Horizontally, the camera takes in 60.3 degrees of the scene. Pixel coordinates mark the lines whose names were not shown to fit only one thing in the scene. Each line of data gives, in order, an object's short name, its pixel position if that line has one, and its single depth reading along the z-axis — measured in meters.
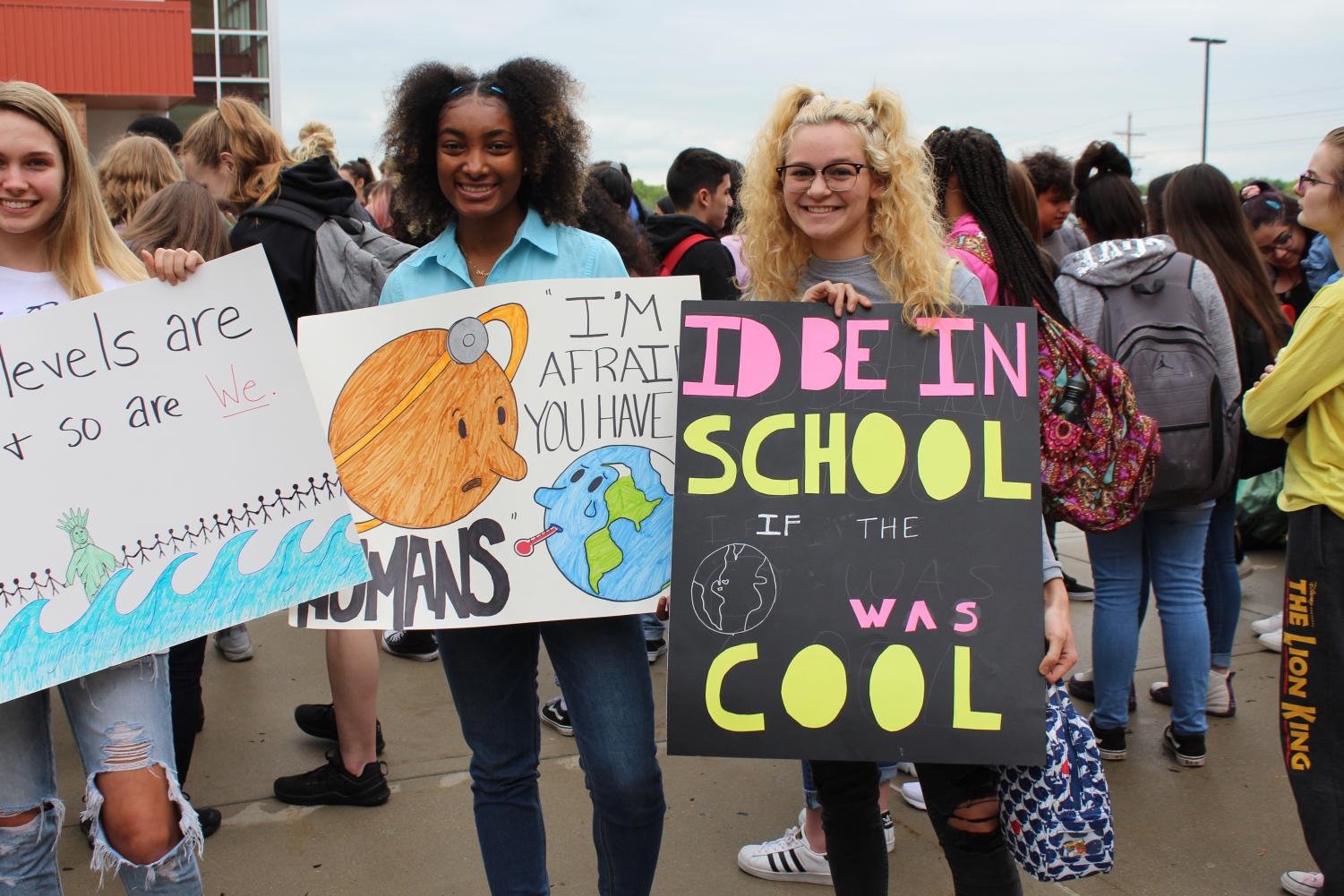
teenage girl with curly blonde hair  2.16
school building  19.38
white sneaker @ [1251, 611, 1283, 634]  5.13
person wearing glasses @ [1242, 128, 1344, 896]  2.62
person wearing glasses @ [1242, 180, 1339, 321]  5.27
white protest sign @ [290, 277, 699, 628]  2.26
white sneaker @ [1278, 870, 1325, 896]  2.96
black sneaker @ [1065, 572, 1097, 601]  5.70
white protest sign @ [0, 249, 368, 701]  2.05
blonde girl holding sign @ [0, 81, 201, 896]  2.08
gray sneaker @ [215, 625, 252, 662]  4.79
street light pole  39.16
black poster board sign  2.04
